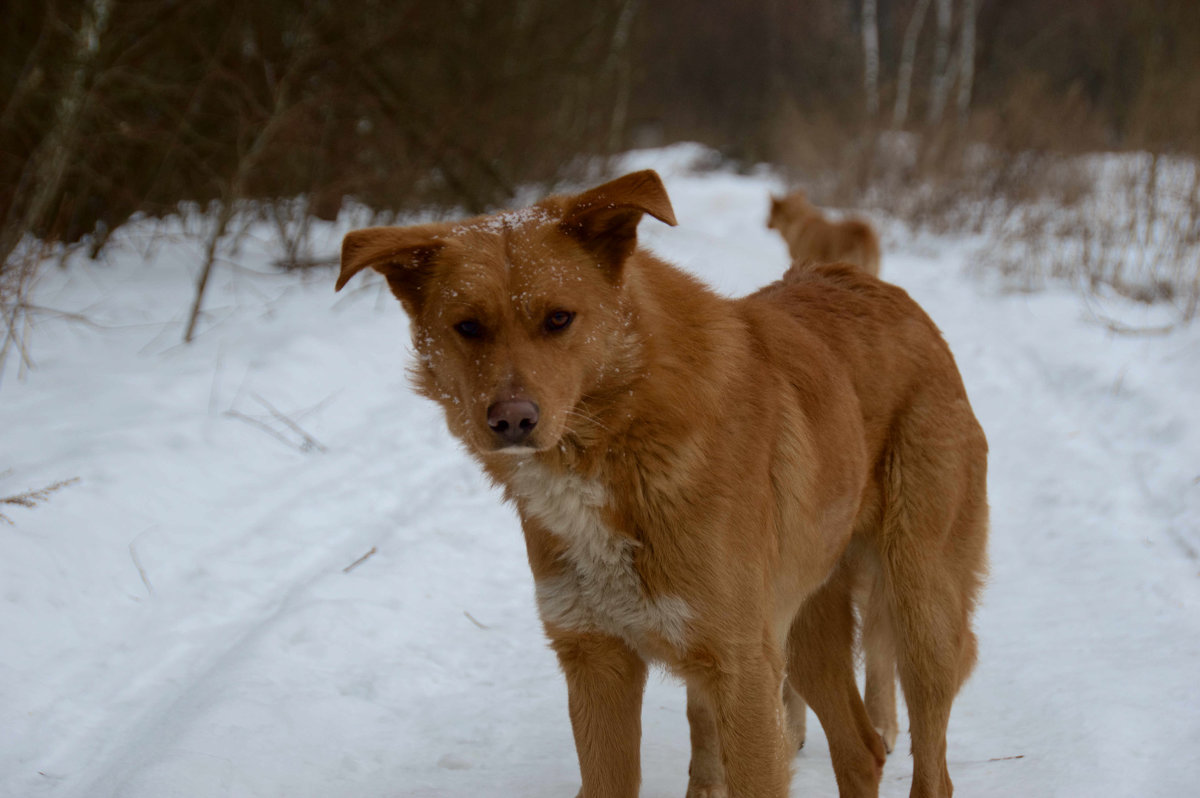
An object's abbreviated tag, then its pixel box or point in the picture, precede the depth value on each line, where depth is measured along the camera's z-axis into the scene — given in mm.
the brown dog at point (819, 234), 10062
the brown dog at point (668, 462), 2320
